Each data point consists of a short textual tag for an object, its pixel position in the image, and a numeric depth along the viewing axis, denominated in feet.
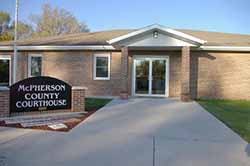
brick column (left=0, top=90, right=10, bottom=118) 25.53
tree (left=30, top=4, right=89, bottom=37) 148.46
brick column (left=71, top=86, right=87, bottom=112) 29.91
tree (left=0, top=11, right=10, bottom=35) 148.62
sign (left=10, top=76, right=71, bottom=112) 26.63
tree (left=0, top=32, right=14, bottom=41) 115.44
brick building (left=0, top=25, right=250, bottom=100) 49.42
